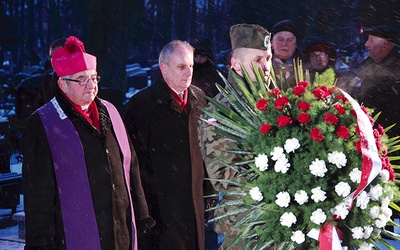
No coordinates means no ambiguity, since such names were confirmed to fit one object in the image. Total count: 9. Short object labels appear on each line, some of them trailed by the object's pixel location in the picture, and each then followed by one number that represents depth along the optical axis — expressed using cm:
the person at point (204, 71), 871
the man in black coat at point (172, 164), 605
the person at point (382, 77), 827
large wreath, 392
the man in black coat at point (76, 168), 484
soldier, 454
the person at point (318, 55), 861
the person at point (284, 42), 815
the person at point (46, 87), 654
